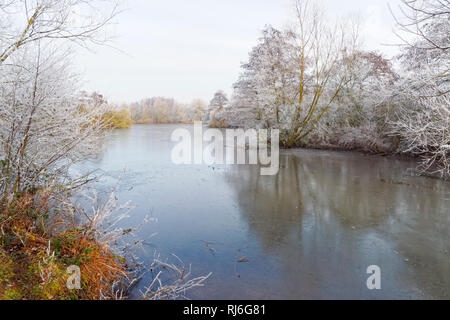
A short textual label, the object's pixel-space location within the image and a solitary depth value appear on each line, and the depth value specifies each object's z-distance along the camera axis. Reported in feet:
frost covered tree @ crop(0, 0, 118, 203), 11.39
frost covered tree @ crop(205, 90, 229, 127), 120.84
